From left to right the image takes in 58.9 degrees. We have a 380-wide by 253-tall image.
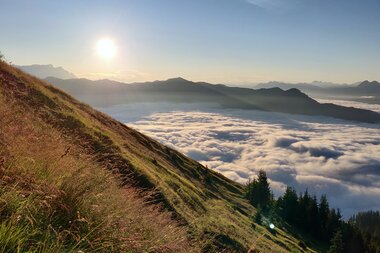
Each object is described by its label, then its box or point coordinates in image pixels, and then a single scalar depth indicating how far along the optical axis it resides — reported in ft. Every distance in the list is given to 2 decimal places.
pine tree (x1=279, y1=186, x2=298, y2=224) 349.82
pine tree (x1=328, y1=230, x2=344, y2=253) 268.00
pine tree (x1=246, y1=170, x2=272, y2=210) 326.85
